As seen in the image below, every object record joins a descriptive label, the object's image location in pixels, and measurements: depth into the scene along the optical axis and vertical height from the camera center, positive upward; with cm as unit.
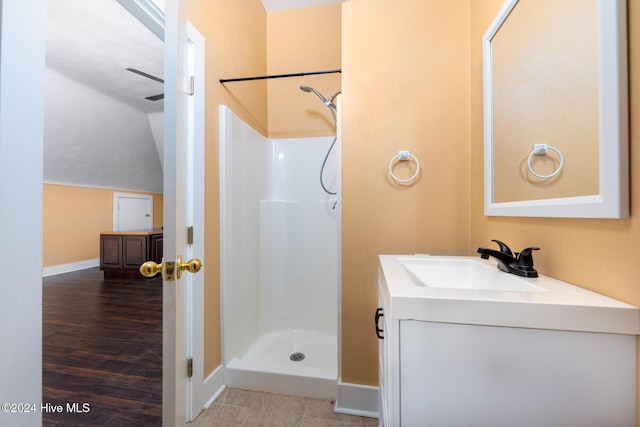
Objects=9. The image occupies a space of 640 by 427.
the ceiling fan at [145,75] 308 +175
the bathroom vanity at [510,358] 52 -32
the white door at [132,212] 552 +4
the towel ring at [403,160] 142 +30
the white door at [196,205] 143 +5
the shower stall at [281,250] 189 -33
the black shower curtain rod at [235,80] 168 +90
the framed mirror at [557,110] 58 +32
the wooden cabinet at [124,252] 445 -68
